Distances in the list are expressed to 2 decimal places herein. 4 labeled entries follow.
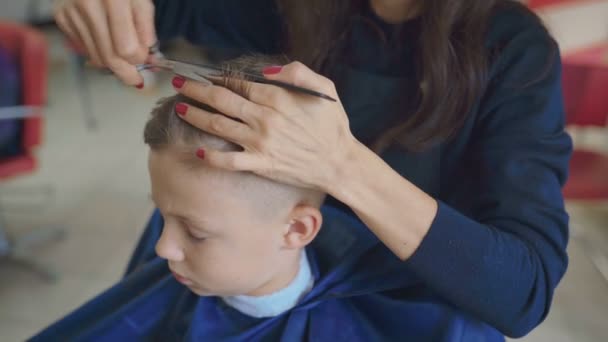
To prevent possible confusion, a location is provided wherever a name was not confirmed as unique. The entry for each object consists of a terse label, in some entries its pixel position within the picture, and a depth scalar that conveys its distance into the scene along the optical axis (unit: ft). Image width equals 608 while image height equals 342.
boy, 2.27
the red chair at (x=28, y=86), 5.63
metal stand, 6.37
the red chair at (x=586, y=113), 5.07
